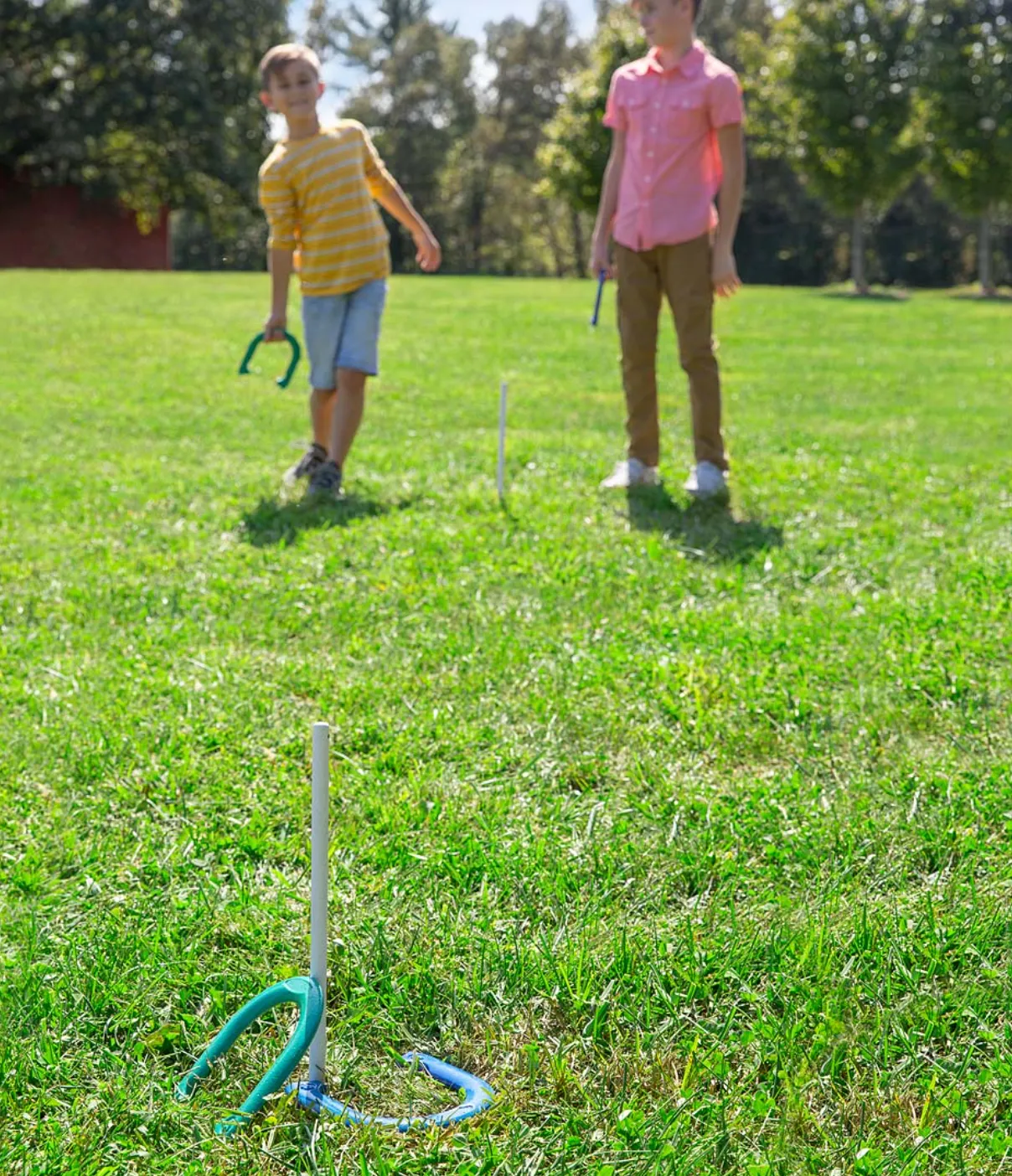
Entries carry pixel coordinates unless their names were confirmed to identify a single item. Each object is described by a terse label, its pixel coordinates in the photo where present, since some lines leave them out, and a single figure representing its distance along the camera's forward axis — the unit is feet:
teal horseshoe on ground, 6.48
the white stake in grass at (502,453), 19.48
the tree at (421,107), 157.48
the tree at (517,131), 169.89
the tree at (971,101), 97.35
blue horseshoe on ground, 6.75
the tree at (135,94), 119.14
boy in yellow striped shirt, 20.68
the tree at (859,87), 102.01
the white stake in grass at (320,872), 6.26
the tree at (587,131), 117.08
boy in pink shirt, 19.72
